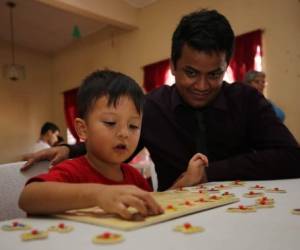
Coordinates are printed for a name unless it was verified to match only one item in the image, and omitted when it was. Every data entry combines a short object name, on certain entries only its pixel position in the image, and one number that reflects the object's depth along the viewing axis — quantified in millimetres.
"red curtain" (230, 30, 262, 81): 4246
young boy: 682
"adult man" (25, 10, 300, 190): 1322
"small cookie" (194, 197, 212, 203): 771
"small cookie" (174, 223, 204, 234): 521
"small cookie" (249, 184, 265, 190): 1021
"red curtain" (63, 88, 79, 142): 7250
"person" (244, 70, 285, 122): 3545
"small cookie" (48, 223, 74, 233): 550
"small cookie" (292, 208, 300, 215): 651
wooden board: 578
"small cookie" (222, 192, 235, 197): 873
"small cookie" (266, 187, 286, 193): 935
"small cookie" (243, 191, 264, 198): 873
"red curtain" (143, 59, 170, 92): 5320
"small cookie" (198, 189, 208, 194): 979
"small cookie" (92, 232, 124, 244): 478
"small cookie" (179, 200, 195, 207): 729
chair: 1087
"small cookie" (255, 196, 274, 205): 753
